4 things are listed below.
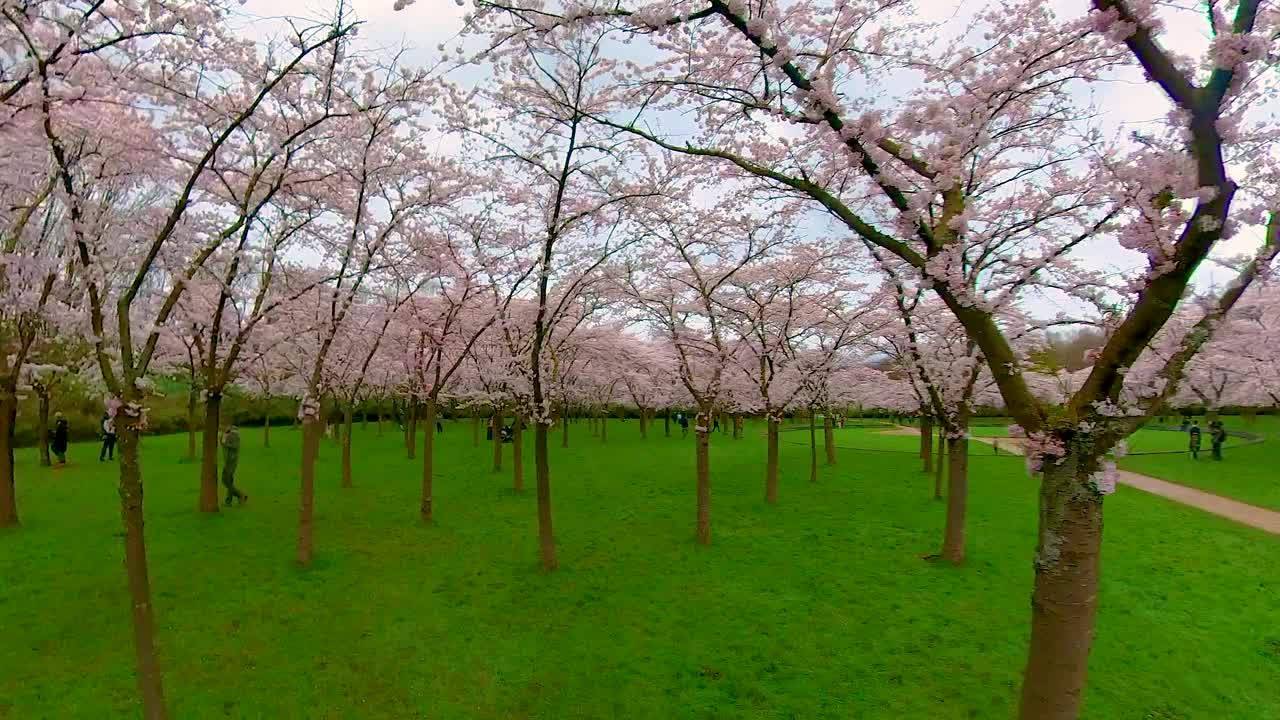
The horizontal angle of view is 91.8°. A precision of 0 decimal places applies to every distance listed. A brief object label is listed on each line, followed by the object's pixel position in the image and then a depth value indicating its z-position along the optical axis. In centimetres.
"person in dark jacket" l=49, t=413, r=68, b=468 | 1939
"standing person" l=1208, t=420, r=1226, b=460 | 2556
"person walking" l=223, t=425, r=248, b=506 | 1352
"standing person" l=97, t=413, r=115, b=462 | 2042
